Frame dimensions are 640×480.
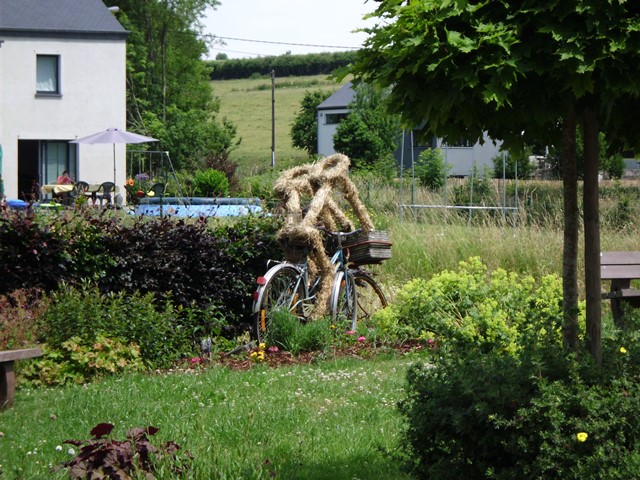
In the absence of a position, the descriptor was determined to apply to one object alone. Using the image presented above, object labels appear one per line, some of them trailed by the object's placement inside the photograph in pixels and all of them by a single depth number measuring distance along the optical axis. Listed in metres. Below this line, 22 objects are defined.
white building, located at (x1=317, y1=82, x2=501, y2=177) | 118.80
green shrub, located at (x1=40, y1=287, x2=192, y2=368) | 15.81
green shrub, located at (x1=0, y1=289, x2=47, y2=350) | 15.05
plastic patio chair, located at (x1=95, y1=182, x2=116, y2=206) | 52.66
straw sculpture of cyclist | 18.91
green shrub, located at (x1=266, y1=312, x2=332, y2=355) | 17.39
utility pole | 112.00
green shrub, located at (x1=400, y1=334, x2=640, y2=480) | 8.01
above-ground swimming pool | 40.86
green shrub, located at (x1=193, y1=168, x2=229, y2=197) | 58.22
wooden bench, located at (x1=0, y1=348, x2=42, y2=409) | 12.98
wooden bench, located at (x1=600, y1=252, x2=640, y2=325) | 19.00
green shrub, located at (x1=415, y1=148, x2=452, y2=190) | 62.67
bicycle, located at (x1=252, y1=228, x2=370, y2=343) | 17.86
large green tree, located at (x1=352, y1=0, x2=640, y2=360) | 7.86
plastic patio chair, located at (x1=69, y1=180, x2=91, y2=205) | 50.39
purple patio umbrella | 54.94
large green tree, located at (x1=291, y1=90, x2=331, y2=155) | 132.25
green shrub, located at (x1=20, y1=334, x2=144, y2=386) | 14.95
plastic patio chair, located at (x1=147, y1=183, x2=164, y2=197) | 51.60
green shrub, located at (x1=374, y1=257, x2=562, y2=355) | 16.59
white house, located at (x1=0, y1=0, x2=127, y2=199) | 62.19
